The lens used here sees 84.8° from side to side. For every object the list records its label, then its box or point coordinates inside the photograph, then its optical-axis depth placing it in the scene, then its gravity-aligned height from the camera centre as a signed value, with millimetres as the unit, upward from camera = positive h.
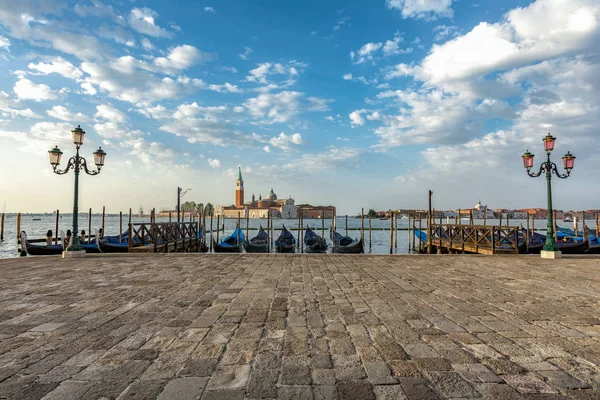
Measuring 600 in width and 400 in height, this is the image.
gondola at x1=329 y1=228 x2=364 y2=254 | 22516 -2365
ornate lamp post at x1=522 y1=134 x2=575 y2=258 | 10555 +1497
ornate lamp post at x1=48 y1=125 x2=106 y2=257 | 10355 +1513
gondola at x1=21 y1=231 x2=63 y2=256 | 16719 -1861
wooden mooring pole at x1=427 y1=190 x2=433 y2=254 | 20828 -1238
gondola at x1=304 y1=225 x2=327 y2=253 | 24234 -2494
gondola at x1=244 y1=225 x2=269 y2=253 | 22781 -2342
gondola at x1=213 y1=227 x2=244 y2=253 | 21109 -2201
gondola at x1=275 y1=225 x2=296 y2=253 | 23250 -2293
